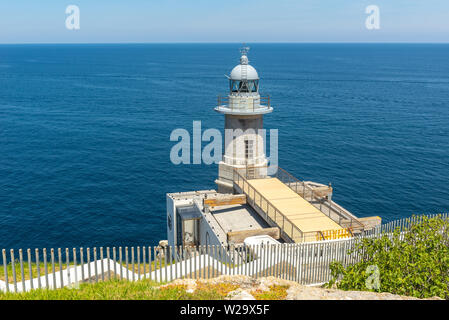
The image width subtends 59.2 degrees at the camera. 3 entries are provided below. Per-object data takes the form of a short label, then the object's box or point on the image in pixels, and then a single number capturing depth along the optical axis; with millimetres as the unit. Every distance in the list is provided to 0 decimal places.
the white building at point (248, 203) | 22719
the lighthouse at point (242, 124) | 32500
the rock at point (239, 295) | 11688
